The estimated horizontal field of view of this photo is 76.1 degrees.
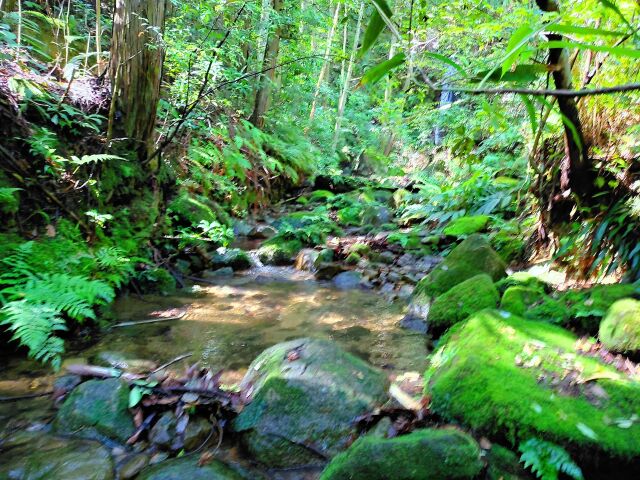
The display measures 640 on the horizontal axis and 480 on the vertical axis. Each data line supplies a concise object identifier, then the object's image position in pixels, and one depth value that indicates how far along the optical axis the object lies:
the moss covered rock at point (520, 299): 3.64
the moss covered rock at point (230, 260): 6.69
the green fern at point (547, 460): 1.95
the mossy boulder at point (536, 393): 2.06
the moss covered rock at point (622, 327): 2.67
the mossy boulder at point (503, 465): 1.95
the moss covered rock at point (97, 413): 2.44
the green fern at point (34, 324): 2.75
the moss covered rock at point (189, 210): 6.38
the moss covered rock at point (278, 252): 7.42
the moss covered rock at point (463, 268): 4.86
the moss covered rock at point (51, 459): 2.09
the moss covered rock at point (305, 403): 2.36
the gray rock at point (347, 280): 6.22
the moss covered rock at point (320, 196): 12.66
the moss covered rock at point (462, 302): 3.91
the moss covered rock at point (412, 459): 1.84
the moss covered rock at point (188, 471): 2.10
